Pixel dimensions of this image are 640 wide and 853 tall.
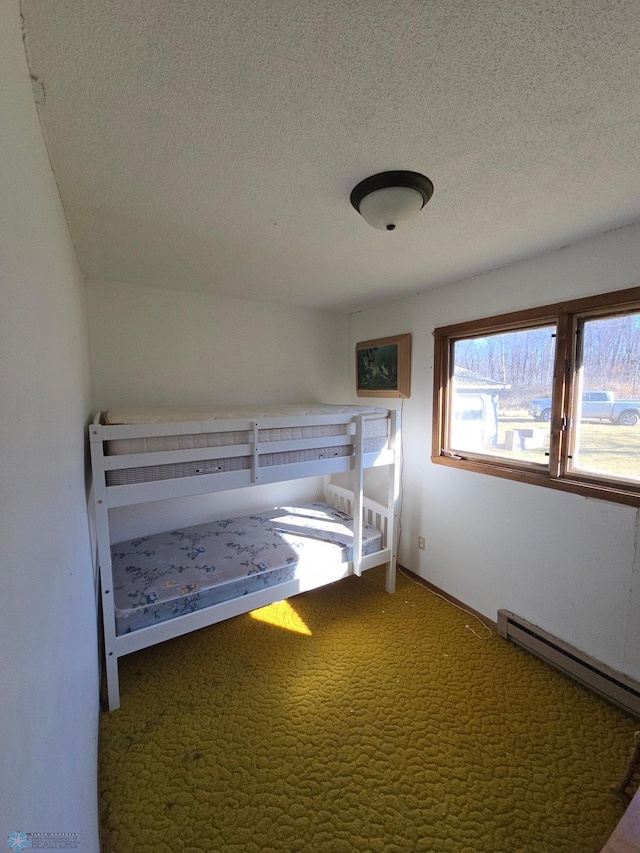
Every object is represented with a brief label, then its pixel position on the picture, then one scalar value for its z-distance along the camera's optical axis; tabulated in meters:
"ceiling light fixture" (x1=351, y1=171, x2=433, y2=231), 1.16
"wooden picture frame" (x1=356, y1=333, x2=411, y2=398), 2.68
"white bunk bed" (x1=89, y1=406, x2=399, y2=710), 1.60
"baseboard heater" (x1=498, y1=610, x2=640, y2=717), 1.61
